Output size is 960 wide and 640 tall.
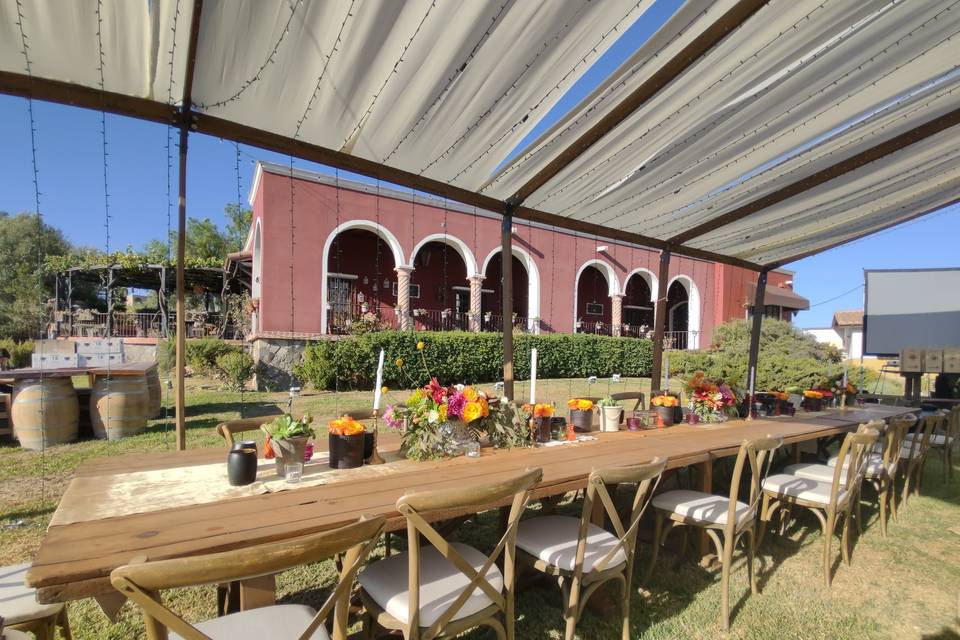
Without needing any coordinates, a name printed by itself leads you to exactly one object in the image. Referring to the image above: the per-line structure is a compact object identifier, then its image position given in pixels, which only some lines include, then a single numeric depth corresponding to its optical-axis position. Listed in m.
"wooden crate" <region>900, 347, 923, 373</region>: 6.59
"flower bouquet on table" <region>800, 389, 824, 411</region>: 4.35
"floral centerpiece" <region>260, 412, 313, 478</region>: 1.73
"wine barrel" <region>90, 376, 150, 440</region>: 5.08
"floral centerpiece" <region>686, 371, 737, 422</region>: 3.42
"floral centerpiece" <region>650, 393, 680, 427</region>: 3.20
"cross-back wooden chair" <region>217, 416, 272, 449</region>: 2.30
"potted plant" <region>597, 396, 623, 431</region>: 2.93
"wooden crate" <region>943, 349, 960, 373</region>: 6.57
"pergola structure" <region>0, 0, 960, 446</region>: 1.83
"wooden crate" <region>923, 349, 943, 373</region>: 6.59
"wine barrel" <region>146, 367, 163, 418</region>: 6.18
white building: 23.19
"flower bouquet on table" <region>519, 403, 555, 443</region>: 2.48
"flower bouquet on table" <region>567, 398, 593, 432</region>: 2.88
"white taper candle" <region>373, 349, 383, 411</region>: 2.05
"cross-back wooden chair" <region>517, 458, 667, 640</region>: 1.66
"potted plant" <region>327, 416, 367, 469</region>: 1.90
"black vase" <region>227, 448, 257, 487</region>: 1.64
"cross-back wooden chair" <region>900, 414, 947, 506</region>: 3.59
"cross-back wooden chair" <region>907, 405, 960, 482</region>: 4.19
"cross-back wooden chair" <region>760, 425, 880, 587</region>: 2.42
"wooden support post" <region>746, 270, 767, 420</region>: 3.90
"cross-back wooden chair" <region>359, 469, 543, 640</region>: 1.27
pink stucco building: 9.69
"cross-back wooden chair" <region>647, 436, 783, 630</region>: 2.10
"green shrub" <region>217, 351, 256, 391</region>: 8.66
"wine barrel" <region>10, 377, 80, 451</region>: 4.68
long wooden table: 1.04
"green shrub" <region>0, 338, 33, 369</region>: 14.03
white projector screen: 8.84
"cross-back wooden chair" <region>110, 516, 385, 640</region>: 0.83
